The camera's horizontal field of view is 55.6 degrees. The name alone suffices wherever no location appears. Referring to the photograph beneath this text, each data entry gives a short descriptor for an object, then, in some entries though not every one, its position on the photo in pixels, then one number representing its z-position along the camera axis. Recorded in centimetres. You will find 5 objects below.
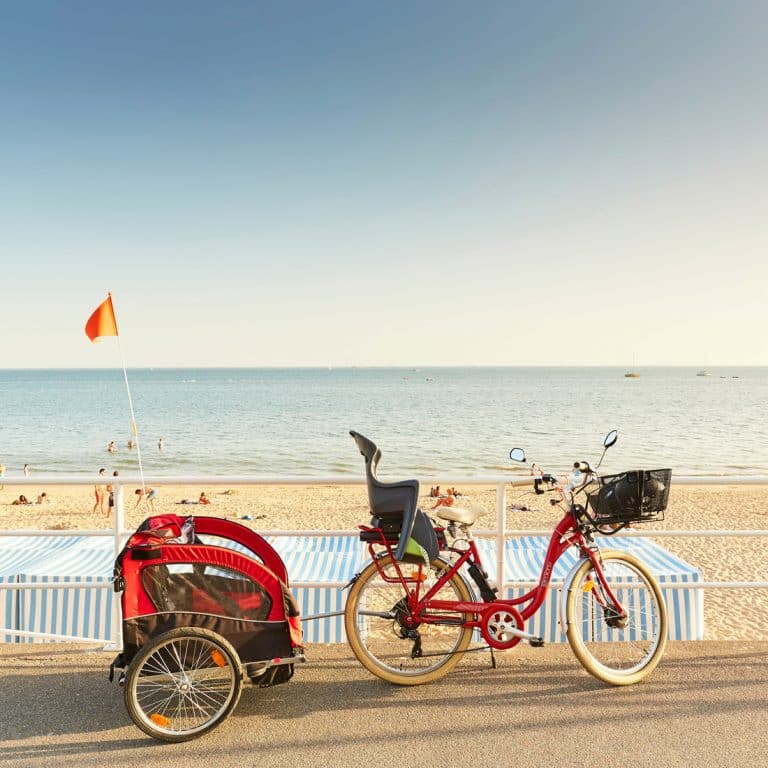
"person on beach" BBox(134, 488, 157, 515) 2657
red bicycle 367
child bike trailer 327
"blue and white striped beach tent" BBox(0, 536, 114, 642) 662
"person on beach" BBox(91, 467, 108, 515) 2595
